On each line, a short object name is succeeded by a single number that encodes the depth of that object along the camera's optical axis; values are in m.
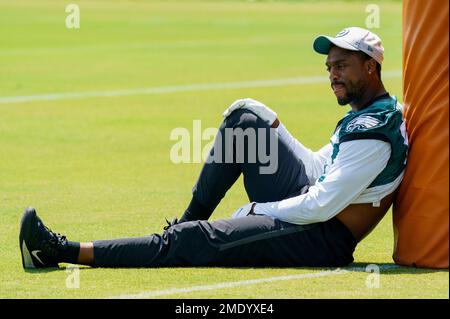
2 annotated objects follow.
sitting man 14.87
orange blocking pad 14.89
